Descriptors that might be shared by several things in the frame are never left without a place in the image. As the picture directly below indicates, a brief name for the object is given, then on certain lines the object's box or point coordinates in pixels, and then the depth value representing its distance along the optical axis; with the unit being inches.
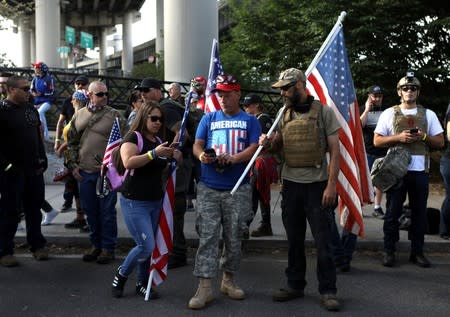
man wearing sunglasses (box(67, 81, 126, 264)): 240.7
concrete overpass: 627.2
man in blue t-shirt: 185.6
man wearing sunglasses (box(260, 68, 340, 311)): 181.5
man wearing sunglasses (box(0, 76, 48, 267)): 233.9
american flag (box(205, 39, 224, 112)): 236.1
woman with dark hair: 184.1
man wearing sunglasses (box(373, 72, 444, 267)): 228.1
